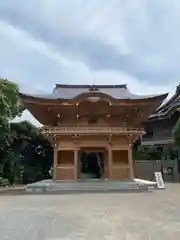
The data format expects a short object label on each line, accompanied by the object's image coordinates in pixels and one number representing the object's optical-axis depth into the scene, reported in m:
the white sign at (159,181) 9.73
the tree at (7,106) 10.82
